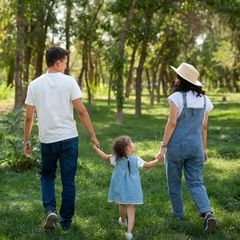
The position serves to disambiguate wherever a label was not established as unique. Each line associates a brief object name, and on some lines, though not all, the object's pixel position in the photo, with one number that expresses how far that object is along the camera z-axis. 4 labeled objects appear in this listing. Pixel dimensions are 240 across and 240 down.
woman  6.43
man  6.11
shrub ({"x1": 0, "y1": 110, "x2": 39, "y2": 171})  10.17
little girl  6.22
